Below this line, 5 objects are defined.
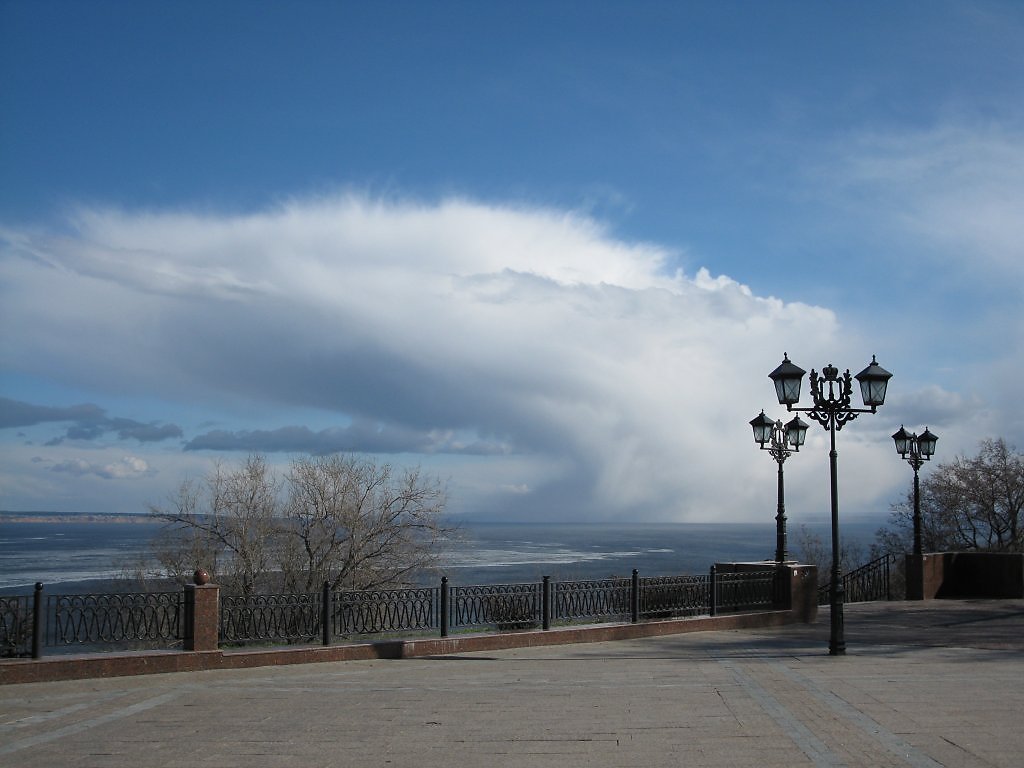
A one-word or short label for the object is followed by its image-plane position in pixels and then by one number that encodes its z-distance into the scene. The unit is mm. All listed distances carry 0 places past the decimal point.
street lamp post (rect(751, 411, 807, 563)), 21500
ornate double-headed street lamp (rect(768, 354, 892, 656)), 15148
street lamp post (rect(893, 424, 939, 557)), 25266
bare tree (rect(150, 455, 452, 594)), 32125
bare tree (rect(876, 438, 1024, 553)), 39188
